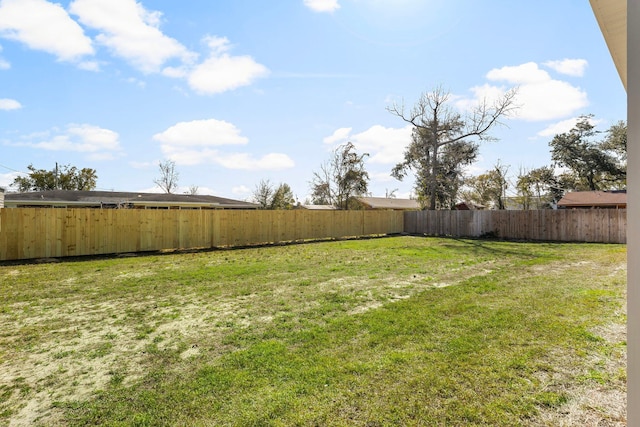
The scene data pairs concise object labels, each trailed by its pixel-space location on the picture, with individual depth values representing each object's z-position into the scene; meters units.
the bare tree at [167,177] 38.38
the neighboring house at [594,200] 19.81
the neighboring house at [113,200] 19.82
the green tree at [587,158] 24.95
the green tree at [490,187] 29.72
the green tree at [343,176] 28.88
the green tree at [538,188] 28.16
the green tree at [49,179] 31.39
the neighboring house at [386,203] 34.67
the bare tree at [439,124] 20.06
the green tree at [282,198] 31.23
